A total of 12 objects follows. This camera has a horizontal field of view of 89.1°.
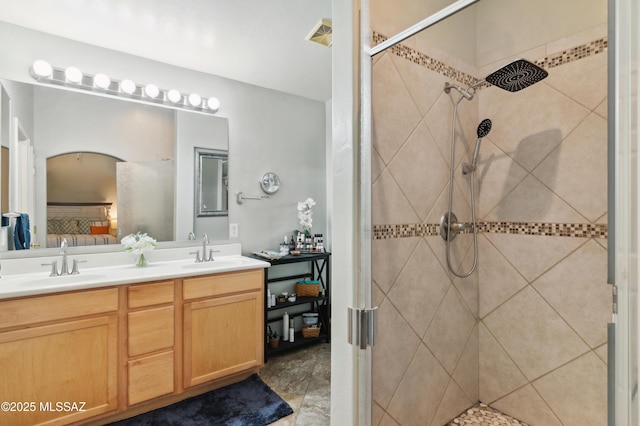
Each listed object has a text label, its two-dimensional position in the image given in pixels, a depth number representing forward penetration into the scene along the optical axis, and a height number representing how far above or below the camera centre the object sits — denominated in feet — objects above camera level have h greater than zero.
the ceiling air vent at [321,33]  6.37 +3.71
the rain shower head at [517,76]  4.34 +1.94
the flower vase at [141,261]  7.44 -1.11
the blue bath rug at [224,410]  6.24 -4.01
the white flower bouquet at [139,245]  7.38 -0.73
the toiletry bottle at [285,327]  9.53 -3.37
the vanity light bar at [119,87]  6.87 +2.95
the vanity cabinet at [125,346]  5.29 -2.53
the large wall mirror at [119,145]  6.87 +1.61
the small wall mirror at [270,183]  9.79 +0.92
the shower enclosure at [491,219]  3.88 -0.08
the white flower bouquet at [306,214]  10.16 -0.04
